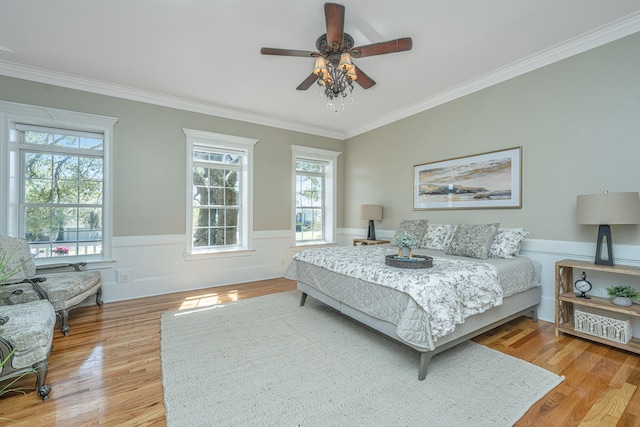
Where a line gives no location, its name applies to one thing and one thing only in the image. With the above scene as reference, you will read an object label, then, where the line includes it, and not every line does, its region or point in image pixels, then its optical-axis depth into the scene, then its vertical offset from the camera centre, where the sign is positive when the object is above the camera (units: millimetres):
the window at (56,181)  3189 +355
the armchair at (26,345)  1677 -848
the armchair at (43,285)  2533 -738
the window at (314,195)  5313 +318
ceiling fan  2027 +1294
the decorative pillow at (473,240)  2945 -323
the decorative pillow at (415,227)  3871 -236
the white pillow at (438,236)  3555 -336
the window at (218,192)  4270 +292
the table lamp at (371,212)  4746 -25
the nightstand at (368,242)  4621 -530
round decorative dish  2301 -437
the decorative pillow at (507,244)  2939 -352
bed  1895 -677
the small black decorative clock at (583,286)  2506 -687
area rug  1574 -1172
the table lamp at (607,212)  2195 -2
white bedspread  1882 -554
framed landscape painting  3217 +383
